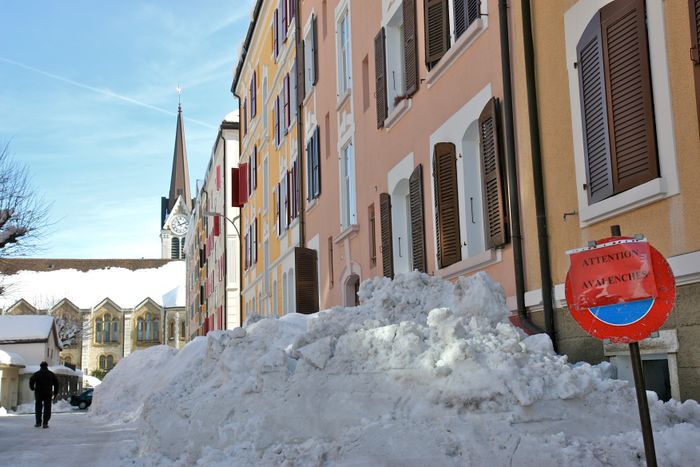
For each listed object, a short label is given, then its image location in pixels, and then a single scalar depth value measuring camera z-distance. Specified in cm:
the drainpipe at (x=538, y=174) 916
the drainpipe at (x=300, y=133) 2402
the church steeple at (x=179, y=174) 12438
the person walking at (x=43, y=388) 1938
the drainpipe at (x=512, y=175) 984
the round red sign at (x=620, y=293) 458
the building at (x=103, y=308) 9444
